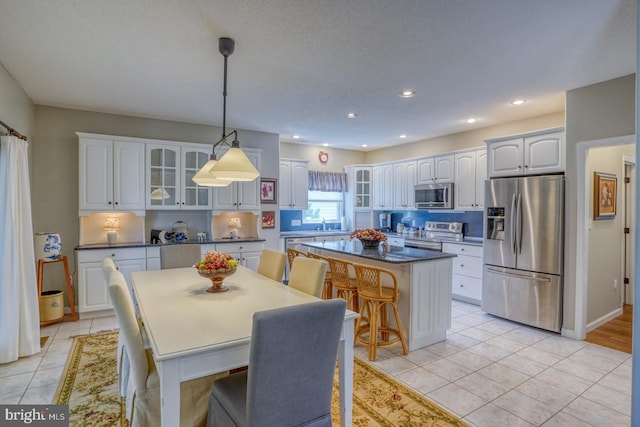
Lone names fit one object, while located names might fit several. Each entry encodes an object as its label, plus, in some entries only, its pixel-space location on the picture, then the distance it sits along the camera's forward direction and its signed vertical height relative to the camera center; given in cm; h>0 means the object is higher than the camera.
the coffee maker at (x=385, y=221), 697 -27
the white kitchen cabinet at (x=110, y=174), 420 +44
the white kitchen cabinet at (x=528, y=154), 384 +68
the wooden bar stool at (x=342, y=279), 338 -74
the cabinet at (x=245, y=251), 493 -66
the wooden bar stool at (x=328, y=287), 381 -97
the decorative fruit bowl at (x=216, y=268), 241 -44
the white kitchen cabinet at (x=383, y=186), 663 +45
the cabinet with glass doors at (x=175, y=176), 464 +45
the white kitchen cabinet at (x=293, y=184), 622 +45
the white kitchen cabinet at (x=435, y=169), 552 +68
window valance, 683 +57
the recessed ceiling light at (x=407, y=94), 364 +128
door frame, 359 -32
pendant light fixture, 223 +29
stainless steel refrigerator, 375 -49
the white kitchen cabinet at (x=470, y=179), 508 +47
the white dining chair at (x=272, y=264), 308 -54
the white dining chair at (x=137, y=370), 172 -86
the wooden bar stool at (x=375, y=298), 307 -84
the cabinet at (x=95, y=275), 408 -84
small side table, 374 -92
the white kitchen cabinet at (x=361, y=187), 712 +45
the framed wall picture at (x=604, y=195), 388 +17
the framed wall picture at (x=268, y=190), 571 +31
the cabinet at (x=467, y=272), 481 -94
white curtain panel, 302 -50
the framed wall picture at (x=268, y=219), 578 -20
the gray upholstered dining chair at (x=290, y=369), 137 -71
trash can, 386 -117
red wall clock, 703 +108
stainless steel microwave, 546 +22
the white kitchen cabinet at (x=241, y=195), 508 +20
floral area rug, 221 -141
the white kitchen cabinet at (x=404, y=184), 617 +46
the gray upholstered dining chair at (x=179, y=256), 360 -53
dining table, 146 -62
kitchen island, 327 -82
